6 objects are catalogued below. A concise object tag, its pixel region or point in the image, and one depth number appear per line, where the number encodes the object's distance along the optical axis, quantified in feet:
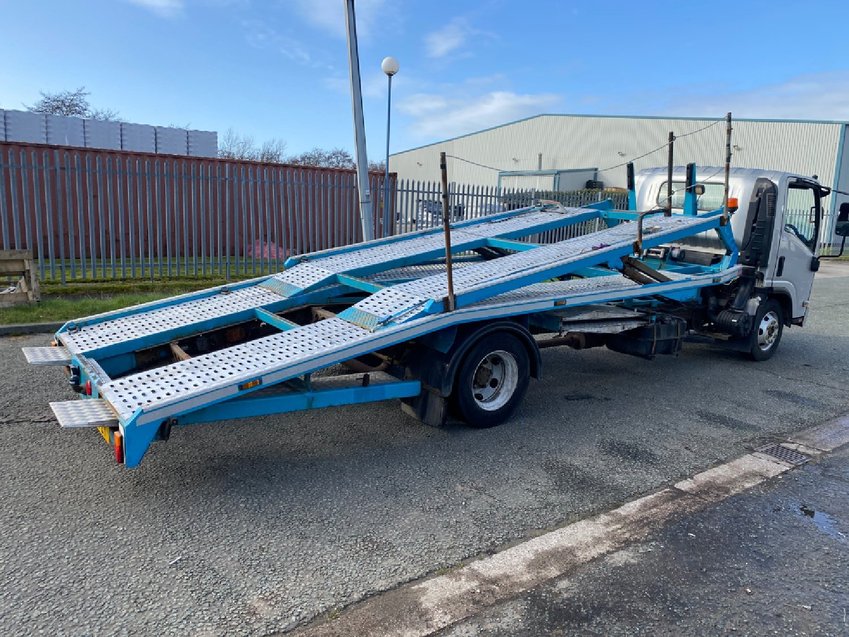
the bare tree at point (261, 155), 146.88
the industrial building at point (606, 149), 106.11
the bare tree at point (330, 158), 170.40
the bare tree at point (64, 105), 112.88
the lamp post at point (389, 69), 42.16
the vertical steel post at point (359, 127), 33.88
